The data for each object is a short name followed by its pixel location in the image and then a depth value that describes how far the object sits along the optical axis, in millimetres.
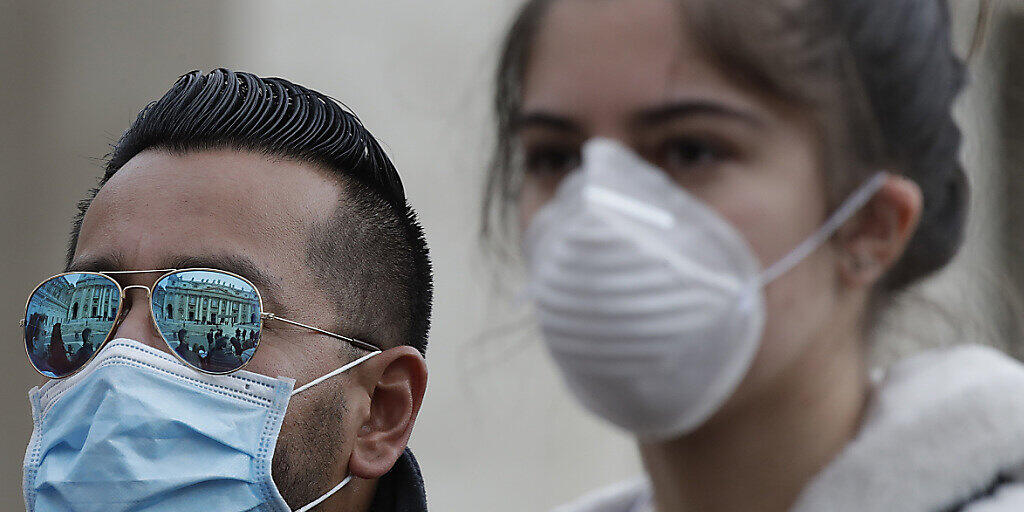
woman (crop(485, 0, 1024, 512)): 2854
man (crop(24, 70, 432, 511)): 3092
